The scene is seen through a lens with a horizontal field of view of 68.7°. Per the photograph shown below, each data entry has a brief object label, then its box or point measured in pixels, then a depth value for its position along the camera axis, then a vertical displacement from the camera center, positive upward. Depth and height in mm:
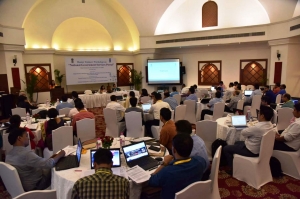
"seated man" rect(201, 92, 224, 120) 6367 -894
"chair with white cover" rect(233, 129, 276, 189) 3268 -1460
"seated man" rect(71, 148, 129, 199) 1722 -879
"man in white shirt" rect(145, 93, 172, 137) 5430 -912
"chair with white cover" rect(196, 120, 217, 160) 4184 -1101
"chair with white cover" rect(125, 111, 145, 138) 5160 -1155
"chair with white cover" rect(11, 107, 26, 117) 5992 -937
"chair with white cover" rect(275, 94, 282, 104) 7220 -869
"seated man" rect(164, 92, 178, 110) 6402 -805
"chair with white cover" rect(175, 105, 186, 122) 5741 -1004
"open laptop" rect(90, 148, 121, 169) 2590 -961
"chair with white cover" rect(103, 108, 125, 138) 5560 -1253
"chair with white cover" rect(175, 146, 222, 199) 1753 -963
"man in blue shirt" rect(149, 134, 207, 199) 2051 -918
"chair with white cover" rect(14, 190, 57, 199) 1667 -916
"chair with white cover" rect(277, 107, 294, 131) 5090 -1040
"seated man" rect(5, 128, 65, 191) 2562 -992
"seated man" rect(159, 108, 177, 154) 3404 -905
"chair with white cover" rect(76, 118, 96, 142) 4355 -1061
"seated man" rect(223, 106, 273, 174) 3299 -929
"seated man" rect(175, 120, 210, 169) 2579 -818
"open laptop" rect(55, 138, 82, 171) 2622 -1070
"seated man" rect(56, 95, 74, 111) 6285 -834
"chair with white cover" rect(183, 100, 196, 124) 6930 -1189
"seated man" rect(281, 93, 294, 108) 5432 -732
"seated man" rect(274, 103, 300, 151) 3488 -1059
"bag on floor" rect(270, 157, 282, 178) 3686 -1592
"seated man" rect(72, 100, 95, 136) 4750 -852
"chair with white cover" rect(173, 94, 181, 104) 8195 -851
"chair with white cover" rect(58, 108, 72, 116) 5803 -927
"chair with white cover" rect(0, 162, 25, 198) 2256 -1087
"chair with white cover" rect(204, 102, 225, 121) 5996 -1024
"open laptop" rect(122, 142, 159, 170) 2636 -1020
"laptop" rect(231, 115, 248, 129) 4176 -916
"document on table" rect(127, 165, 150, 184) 2310 -1081
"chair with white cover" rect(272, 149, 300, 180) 3590 -1478
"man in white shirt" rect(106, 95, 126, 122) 5879 -878
